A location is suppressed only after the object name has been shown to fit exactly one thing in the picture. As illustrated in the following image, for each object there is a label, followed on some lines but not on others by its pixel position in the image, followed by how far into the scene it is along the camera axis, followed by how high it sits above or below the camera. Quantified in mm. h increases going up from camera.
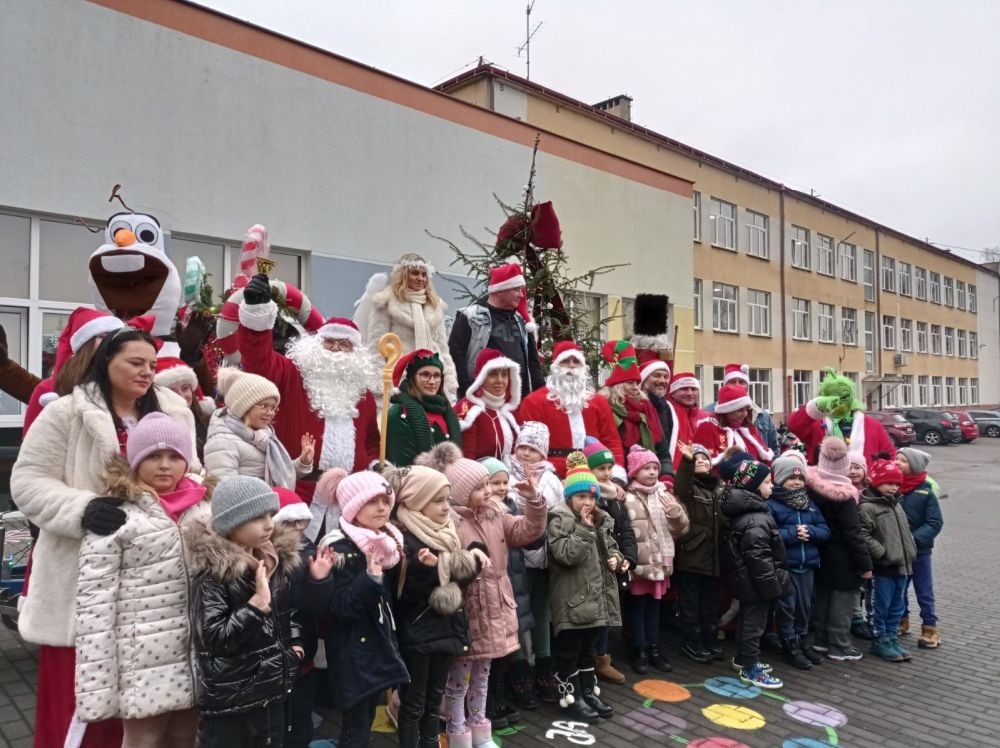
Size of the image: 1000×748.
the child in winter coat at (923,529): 6070 -1111
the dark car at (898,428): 24297 -992
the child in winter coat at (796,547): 5430 -1144
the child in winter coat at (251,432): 3625 -194
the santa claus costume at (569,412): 5277 -114
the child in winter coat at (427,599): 3441 -982
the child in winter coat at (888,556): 5746 -1276
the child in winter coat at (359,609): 3166 -956
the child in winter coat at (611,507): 4793 -748
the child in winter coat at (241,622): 2689 -872
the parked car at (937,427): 30453 -1178
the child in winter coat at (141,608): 2646 -817
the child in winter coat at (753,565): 5137 -1221
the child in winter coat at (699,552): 5410 -1169
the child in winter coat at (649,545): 5125 -1066
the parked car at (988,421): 34750 -1041
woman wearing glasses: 4445 -103
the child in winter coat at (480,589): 3754 -1051
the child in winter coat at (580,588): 4359 -1193
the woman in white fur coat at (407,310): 5312 +644
